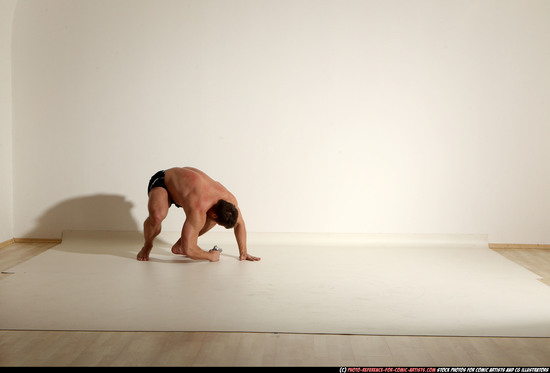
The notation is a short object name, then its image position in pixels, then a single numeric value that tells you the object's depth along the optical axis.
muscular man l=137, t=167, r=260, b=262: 4.77
